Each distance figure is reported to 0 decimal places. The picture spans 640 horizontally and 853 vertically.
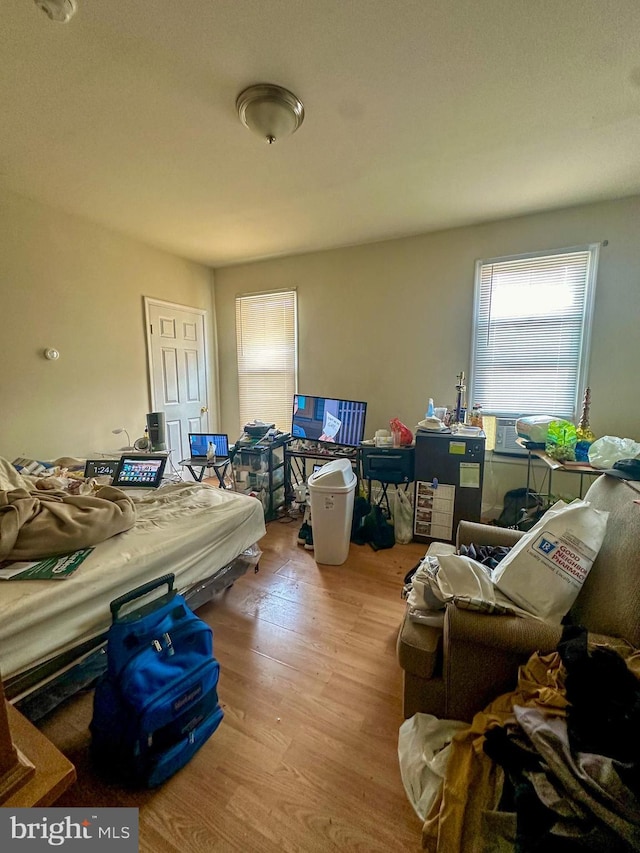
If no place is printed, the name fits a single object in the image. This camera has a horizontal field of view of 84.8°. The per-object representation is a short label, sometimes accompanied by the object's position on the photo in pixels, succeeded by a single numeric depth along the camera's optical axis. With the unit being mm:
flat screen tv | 3213
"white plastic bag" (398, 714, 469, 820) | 1125
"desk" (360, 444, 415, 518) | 2889
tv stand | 3252
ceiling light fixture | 1665
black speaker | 3224
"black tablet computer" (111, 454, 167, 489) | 2314
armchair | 1103
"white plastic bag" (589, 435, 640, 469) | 2188
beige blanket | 1357
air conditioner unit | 3160
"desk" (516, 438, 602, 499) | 2275
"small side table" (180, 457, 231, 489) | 3072
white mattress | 1124
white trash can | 2543
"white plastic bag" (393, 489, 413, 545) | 2928
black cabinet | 2688
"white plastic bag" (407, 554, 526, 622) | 1188
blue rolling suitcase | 1129
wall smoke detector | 1266
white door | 3842
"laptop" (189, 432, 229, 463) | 3238
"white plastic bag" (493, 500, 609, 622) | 1170
